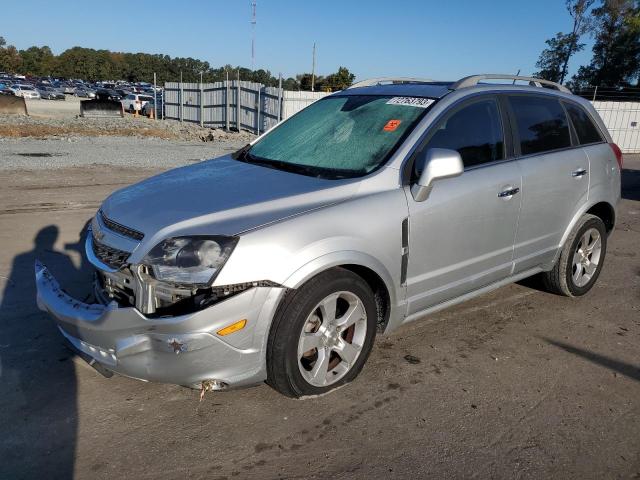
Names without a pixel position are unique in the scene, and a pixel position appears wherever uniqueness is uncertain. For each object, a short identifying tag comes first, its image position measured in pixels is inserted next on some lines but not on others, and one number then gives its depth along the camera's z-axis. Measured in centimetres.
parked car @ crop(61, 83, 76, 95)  7331
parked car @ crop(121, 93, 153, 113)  4189
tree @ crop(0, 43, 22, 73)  12481
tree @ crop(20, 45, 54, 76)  13338
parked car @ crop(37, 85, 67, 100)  5726
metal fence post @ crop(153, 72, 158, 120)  3234
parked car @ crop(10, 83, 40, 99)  5317
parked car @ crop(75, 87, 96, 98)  6975
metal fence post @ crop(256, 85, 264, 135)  2170
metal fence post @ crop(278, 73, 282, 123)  1964
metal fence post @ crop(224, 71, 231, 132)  2386
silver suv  274
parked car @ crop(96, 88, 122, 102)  3641
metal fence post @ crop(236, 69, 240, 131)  2335
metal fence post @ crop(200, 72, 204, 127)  2664
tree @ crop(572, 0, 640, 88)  4316
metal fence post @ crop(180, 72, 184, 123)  2881
